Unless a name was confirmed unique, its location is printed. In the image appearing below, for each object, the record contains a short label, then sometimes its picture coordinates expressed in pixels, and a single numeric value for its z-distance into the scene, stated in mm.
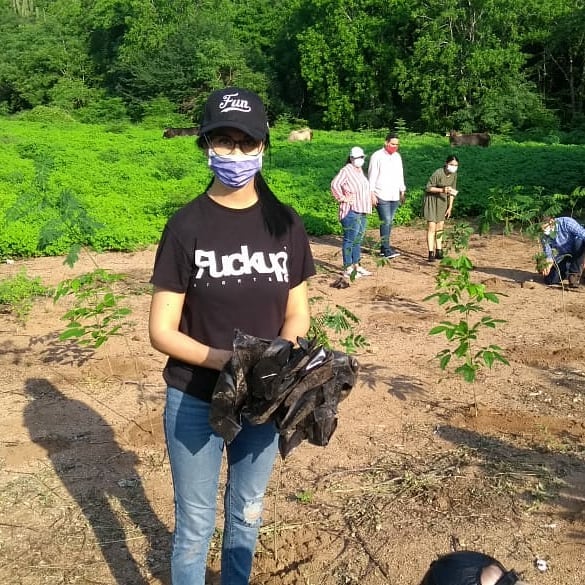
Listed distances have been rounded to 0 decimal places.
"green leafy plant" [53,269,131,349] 4363
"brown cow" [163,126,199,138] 26156
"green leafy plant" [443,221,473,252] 6119
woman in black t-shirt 2061
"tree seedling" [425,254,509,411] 4156
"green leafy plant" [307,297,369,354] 3933
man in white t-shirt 8562
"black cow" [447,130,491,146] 21672
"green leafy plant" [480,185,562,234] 6289
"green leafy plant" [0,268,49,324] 6799
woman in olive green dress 8820
